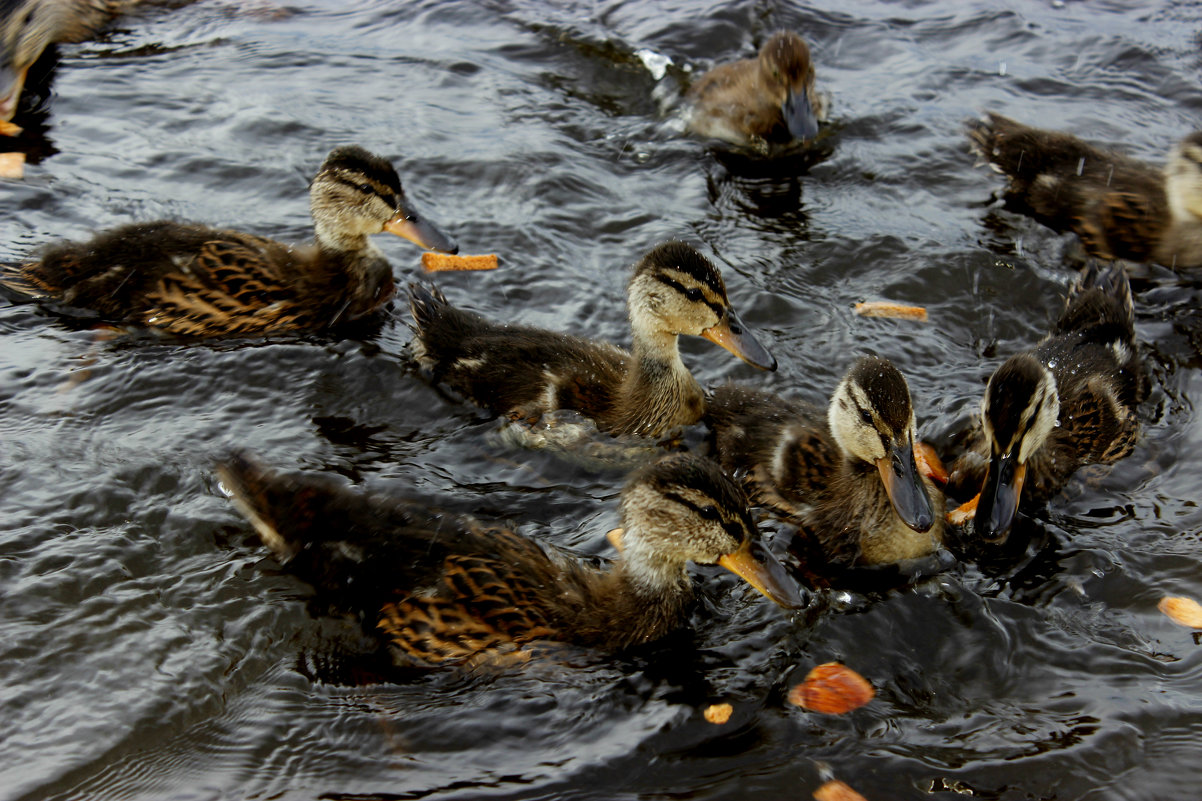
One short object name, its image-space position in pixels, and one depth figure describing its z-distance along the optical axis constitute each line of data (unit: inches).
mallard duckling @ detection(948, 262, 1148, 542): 157.0
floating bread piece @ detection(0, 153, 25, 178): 245.9
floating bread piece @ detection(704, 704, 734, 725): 130.6
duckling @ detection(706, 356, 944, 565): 154.2
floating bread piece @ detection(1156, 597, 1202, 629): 143.8
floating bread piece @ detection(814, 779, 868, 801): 120.0
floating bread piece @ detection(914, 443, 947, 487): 181.0
